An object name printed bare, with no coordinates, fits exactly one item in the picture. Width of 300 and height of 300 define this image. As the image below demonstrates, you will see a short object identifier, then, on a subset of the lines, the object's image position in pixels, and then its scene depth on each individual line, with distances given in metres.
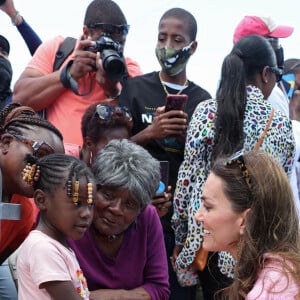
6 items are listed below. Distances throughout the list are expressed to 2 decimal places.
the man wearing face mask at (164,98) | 3.89
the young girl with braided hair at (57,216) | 2.79
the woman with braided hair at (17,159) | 2.98
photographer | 3.90
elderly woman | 3.29
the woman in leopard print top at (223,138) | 3.73
